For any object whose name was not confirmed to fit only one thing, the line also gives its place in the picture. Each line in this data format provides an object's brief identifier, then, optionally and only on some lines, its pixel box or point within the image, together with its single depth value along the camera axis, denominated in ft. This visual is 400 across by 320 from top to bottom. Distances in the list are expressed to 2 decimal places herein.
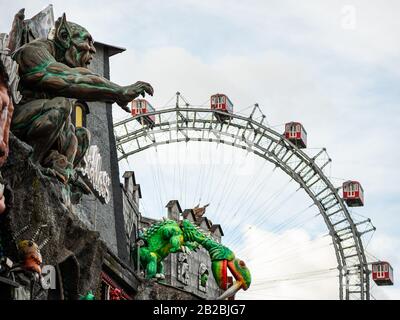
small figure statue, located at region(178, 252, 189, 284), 193.26
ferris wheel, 214.48
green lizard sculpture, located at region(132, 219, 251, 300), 135.13
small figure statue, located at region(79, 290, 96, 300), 79.75
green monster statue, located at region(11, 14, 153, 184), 82.23
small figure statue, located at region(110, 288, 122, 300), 109.70
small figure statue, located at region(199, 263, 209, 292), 202.37
